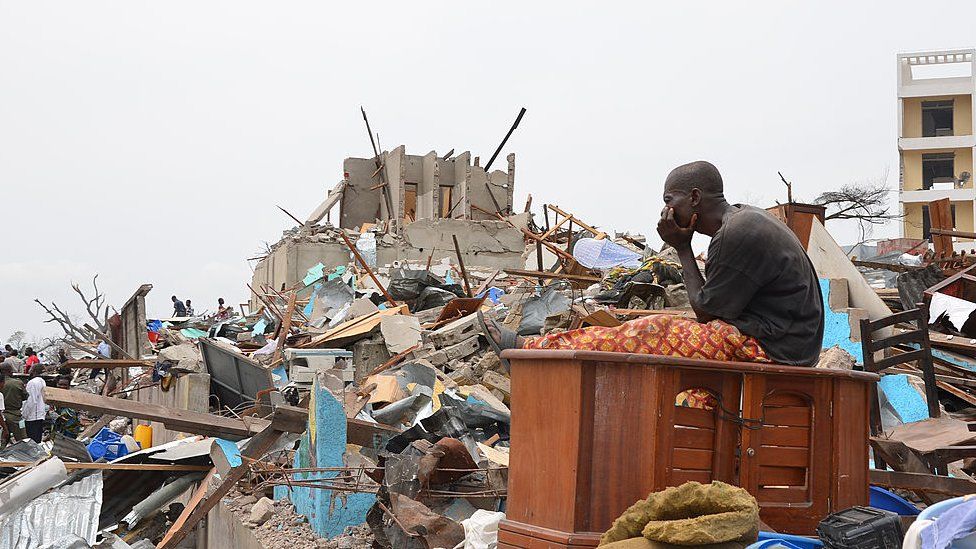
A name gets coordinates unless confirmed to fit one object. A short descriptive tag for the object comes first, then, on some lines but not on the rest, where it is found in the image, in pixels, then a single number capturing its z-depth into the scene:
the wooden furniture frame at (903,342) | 6.60
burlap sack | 2.98
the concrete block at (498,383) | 10.27
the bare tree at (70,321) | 19.47
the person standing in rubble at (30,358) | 20.02
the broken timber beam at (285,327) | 15.36
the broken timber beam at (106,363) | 14.60
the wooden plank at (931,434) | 5.57
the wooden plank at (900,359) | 6.61
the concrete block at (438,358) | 11.95
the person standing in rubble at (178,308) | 27.66
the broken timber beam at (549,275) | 14.16
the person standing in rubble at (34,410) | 14.22
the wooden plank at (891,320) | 6.73
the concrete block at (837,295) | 9.71
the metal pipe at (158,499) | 8.18
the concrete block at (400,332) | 13.39
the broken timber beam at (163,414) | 8.12
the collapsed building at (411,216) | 25.75
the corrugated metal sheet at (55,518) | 7.30
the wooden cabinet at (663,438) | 3.33
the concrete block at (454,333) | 12.61
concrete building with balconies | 36.41
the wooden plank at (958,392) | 8.55
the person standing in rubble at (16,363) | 17.41
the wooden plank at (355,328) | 13.84
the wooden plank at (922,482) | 4.60
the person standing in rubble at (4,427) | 14.37
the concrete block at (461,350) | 12.09
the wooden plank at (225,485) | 7.14
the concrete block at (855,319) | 9.41
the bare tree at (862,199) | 27.92
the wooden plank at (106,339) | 16.14
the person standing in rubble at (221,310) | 25.51
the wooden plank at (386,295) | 16.18
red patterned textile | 3.65
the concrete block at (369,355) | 13.72
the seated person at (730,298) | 3.69
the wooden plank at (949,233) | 11.09
